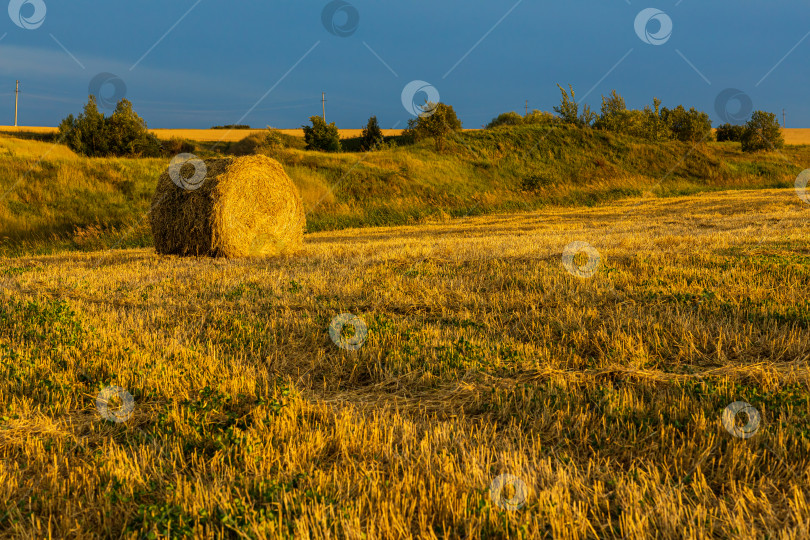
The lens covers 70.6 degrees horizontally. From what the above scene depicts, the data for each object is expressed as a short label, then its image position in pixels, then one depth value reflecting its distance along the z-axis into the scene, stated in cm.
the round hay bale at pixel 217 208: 1362
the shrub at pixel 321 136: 5038
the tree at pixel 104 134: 4088
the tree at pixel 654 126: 5716
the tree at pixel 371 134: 5153
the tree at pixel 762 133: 6144
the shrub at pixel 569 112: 4975
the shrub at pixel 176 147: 4526
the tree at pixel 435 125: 4244
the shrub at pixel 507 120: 7534
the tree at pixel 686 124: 6762
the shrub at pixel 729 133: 7612
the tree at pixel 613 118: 5359
